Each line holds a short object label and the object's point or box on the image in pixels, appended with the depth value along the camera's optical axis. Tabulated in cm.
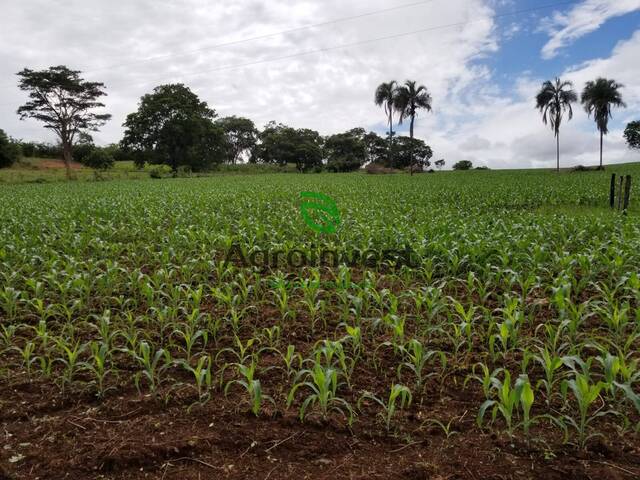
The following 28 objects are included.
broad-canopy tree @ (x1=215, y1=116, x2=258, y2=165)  7914
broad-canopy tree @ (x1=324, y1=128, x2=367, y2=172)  6888
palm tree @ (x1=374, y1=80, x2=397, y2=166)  5026
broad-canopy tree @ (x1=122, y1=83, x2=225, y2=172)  5044
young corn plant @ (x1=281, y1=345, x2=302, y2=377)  329
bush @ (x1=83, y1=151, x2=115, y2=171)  4849
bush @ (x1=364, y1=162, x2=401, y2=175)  5157
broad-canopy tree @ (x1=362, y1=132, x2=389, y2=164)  7862
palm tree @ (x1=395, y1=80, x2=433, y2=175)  4775
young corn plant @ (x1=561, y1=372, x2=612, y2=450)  244
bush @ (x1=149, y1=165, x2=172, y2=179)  4459
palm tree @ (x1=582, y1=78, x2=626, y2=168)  4722
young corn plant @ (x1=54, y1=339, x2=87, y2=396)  330
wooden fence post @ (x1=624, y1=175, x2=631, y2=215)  1138
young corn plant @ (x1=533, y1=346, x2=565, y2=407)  283
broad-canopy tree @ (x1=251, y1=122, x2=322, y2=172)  6469
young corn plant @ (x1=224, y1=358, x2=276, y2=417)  282
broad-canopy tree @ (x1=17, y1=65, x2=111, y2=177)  4159
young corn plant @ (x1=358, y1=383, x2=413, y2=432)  269
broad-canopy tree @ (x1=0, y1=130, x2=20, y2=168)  4081
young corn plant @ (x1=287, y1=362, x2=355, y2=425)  274
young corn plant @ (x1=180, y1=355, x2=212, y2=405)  304
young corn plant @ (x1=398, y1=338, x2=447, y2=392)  314
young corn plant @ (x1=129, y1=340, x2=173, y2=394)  318
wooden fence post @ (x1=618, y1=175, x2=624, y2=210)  1195
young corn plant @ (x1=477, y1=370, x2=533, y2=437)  246
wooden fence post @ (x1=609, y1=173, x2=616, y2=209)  1287
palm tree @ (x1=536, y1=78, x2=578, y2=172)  4778
